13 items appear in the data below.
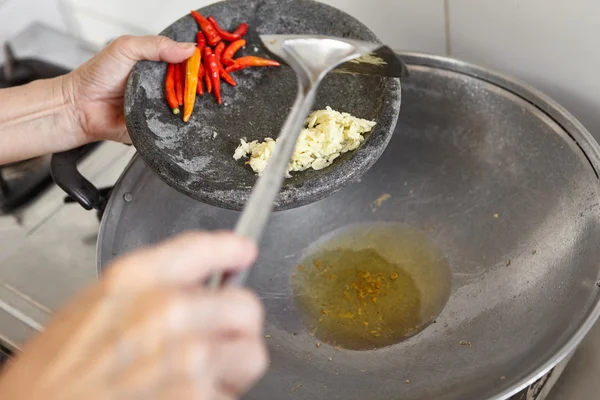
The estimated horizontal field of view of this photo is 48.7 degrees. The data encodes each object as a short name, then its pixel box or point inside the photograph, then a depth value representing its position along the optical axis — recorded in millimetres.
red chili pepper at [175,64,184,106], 872
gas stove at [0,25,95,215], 1101
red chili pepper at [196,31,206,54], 897
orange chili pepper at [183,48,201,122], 863
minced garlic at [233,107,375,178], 792
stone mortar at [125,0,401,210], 750
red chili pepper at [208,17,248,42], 911
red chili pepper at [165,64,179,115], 864
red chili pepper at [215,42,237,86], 900
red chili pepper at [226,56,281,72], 907
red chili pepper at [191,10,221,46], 908
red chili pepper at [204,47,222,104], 888
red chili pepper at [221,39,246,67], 901
